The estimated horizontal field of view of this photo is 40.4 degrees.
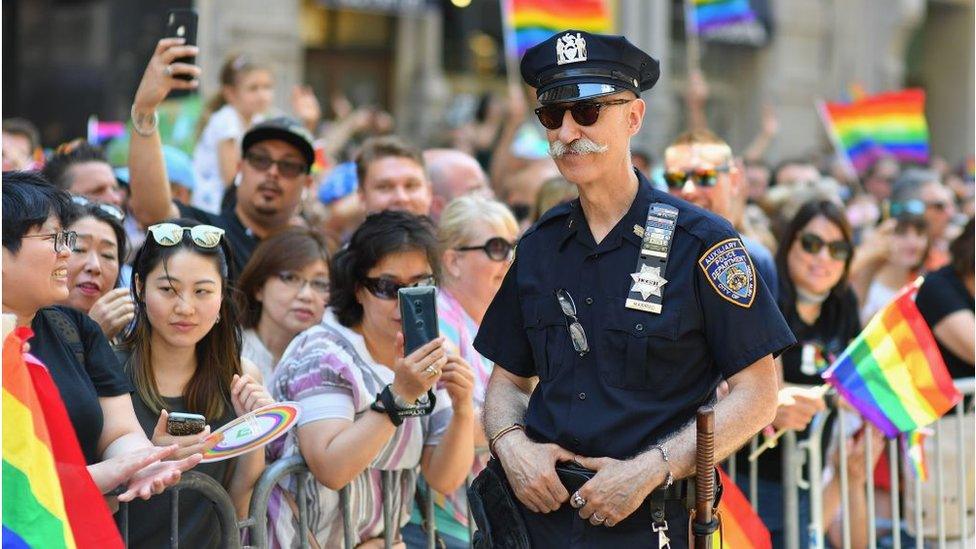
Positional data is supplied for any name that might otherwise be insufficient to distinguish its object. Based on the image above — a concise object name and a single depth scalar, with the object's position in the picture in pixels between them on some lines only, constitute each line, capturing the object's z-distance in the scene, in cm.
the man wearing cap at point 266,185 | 582
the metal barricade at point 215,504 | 377
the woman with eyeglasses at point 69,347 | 350
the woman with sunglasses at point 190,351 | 402
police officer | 337
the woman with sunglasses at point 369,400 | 404
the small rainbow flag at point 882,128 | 1162
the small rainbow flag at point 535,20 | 1033
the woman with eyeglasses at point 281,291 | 511
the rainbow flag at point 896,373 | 522
